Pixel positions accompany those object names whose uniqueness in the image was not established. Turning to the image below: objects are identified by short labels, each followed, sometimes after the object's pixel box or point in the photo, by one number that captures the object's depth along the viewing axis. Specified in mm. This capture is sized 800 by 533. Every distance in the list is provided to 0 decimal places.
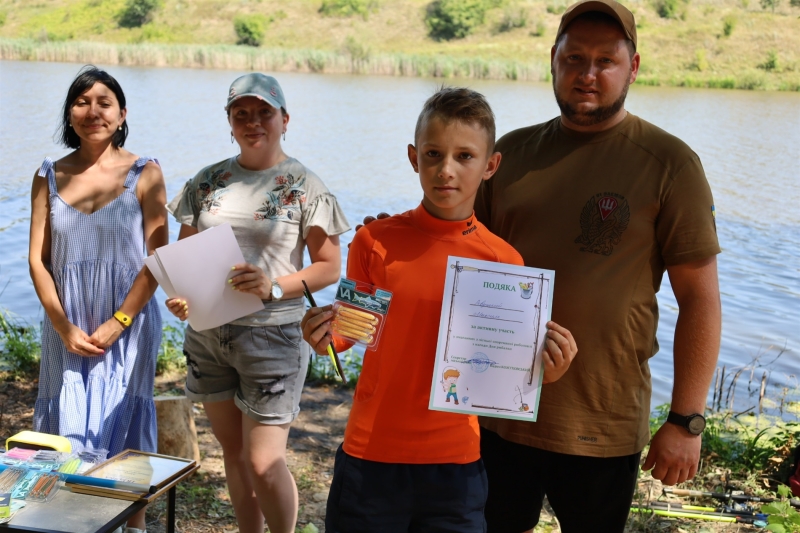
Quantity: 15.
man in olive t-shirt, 2229
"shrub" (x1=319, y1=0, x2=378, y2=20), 48894
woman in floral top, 2926
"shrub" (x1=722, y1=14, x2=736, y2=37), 34281
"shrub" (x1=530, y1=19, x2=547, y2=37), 39962
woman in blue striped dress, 3125
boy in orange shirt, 2061
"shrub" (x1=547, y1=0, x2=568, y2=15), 40500
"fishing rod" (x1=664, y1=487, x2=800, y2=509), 3977
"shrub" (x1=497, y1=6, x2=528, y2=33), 42938
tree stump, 4203
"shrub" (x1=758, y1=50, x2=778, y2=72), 30447
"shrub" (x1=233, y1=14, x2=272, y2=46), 46031
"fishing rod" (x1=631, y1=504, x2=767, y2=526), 3814
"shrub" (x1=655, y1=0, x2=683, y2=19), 34616
